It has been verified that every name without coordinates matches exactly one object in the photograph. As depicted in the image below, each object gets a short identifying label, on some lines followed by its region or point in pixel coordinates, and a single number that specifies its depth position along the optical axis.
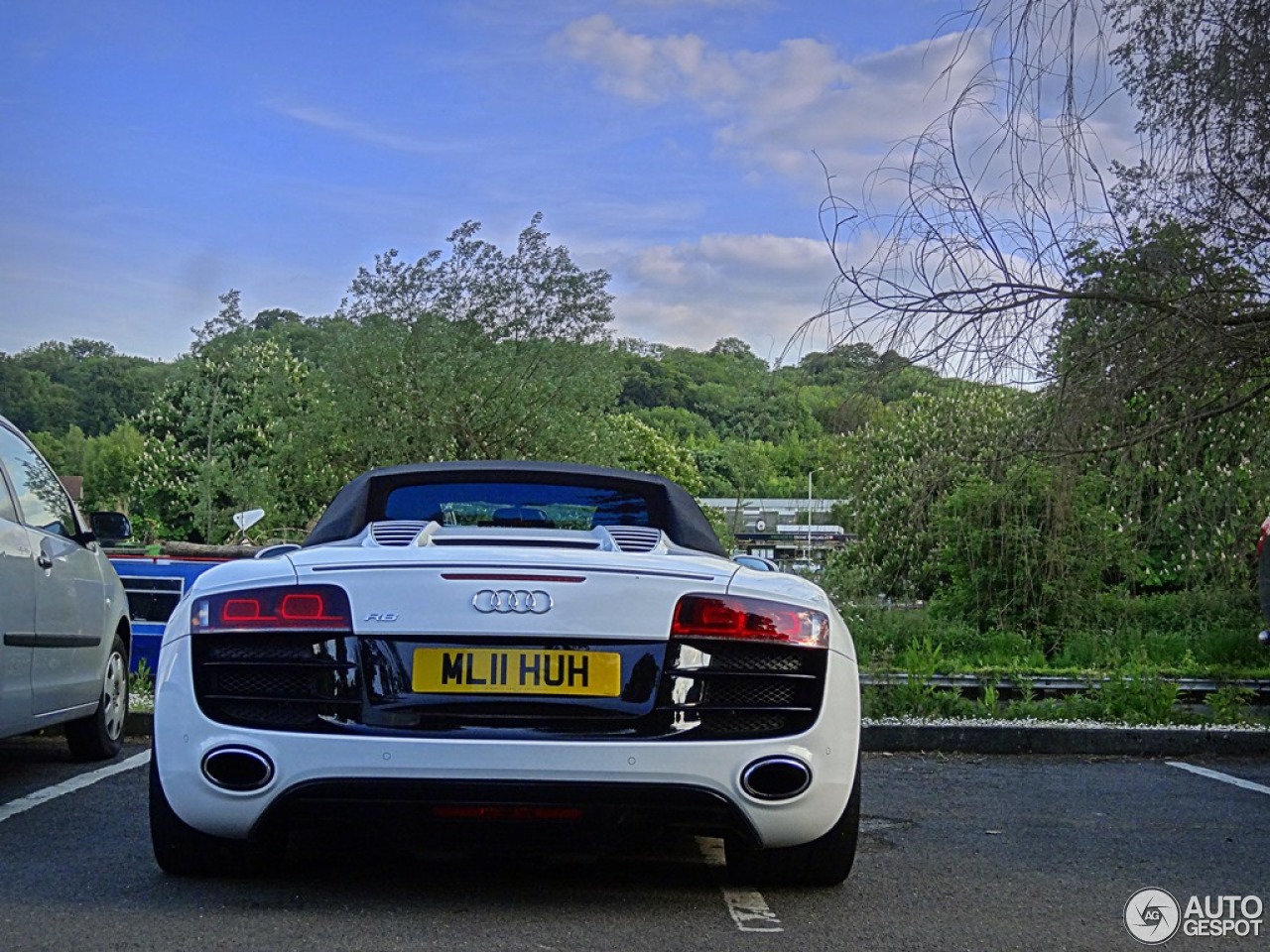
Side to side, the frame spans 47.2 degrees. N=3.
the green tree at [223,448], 38.97
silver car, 5.80
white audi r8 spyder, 3.76
